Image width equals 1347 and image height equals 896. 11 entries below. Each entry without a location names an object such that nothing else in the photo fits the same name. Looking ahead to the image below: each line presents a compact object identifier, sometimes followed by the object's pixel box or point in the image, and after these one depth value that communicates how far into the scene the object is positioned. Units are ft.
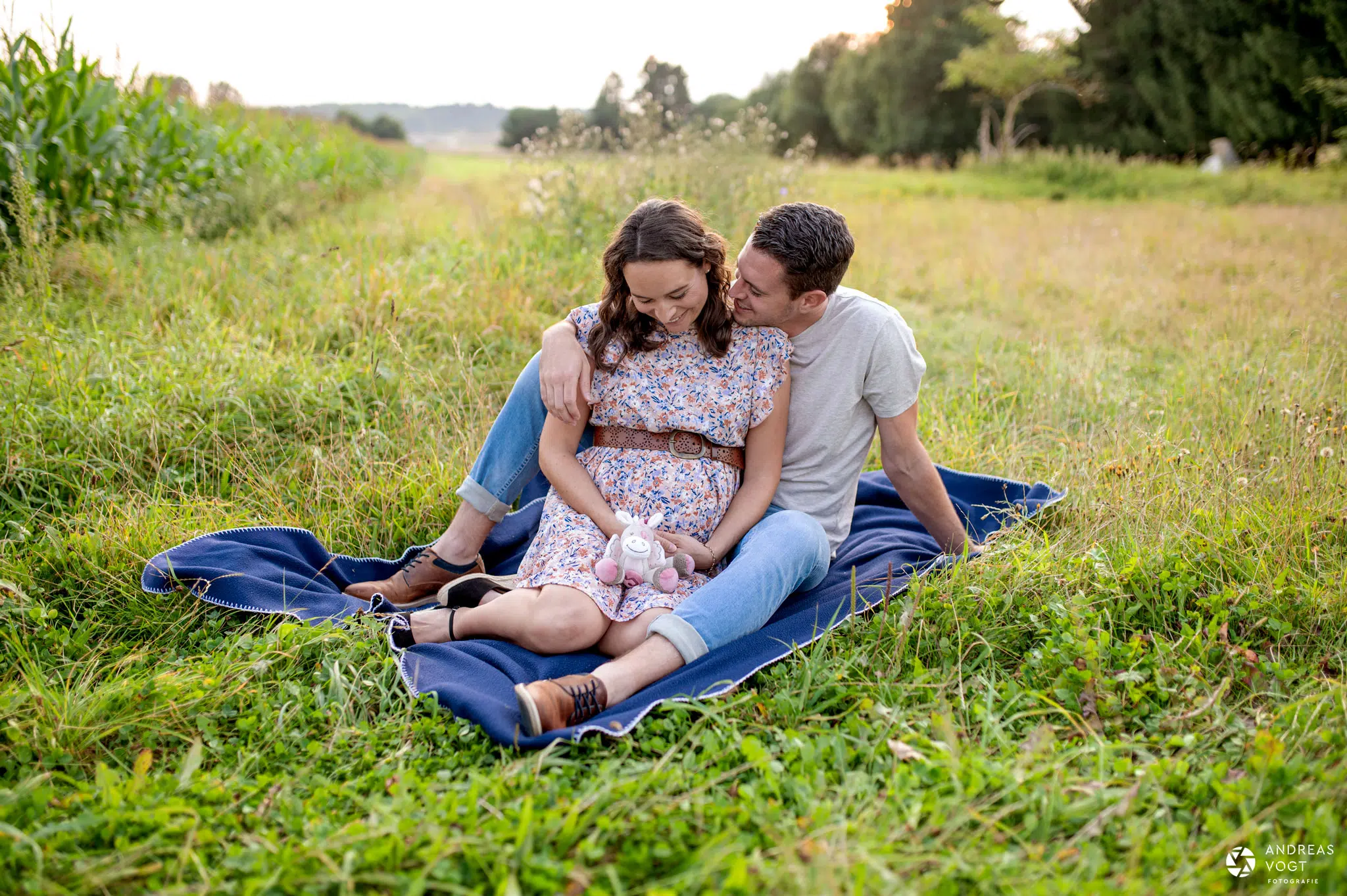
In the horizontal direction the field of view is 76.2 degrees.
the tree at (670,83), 88.73
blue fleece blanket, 7.21
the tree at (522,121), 144.36
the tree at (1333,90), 46.60
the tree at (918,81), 101.71
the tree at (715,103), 122.54
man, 8.07
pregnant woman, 8.32
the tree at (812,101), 123.44
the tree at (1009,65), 81.20
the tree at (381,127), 120.67
